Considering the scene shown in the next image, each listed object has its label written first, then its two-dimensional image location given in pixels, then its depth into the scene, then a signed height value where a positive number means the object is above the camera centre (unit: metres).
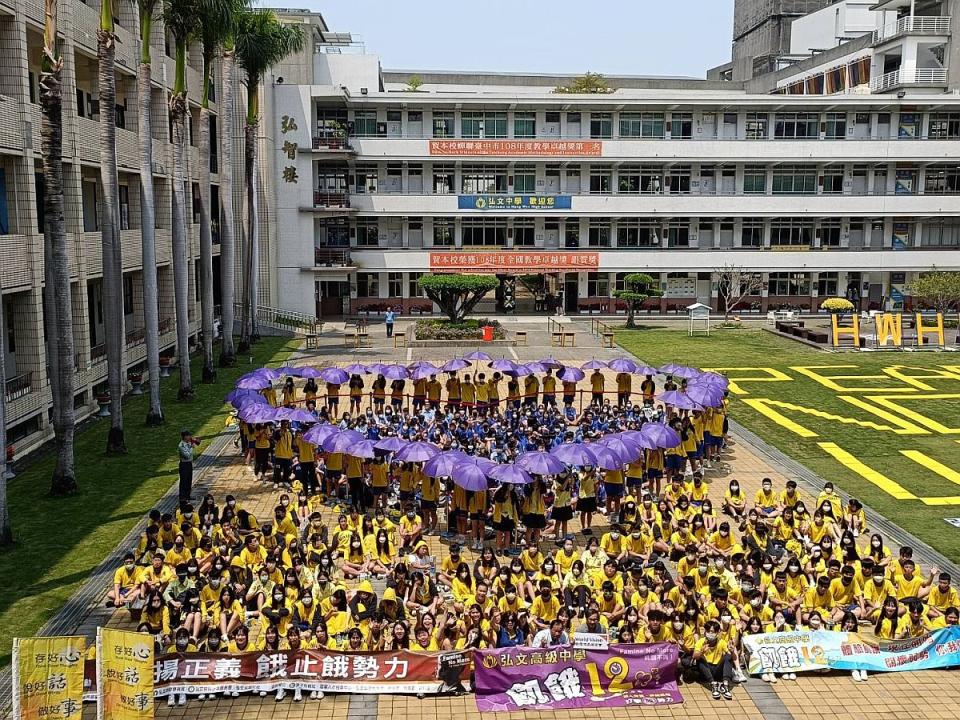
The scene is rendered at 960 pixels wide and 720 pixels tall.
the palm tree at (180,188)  29.17 +1.70
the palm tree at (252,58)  40.03 +8.22
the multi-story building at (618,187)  53.25 +3.35
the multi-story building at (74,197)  22.94 +1.33
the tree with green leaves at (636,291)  48.59 -2.73
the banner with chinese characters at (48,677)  9.59 -4.74
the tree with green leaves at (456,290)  44.50 -2.44
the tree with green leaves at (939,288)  46.78 -2.37
